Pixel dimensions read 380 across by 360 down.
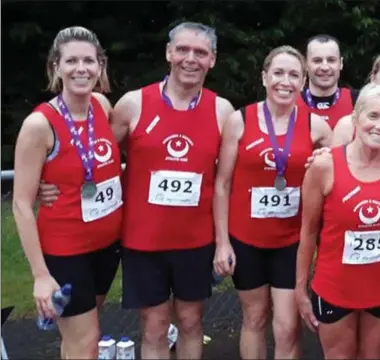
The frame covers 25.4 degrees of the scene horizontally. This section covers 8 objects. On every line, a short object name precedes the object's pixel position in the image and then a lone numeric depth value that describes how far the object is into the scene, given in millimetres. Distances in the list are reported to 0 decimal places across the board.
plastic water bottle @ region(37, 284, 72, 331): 3881
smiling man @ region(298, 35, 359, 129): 4879
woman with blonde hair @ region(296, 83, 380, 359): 3658
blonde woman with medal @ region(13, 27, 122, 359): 3848
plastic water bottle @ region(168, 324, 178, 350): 5239
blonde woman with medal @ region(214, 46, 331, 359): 4223
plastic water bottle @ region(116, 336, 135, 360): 5240
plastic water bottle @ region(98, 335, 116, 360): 5258
